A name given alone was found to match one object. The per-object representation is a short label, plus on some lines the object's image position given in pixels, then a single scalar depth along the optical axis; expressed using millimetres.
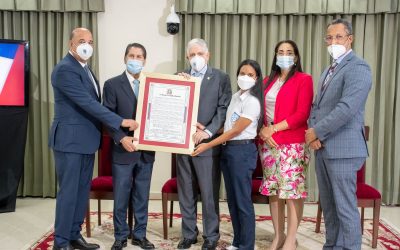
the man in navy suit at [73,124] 2920
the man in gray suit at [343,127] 2564
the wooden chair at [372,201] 3285
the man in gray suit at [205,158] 3055
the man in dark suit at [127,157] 3037
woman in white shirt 2873
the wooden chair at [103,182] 3434
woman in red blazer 2881
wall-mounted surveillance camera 4523
